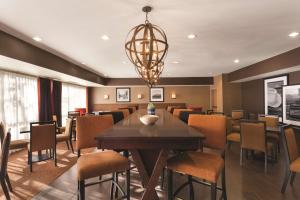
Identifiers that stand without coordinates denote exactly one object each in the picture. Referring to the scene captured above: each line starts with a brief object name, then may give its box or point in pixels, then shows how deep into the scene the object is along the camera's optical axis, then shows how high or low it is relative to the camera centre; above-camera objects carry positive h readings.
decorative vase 3.64 -0.21
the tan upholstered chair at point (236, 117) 5.45 -0.62
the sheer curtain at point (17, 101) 4.45 +0.00
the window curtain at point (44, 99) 5.68 +0.06
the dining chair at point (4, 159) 1.98 -0.71
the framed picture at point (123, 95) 9.46 +0.30
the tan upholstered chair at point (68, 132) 4.39 -0.84
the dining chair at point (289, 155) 2.33 -0.80
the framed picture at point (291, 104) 4.52 -0.14
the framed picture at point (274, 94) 5.20 +0.16
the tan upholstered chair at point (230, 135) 4.01 -0.88
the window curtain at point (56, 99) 6.34 +0.07
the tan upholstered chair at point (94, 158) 1.66 -0.64
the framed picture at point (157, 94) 9.42 +0.33
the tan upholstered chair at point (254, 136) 3.21 -0.73
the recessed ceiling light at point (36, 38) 3.19 +1.20
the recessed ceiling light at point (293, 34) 3.08 +1.19
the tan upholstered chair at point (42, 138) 3.37 -0.77
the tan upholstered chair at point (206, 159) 1.57 -0.63
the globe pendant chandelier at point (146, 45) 1.99 +0.69
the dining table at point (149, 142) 1.44 -0.36
